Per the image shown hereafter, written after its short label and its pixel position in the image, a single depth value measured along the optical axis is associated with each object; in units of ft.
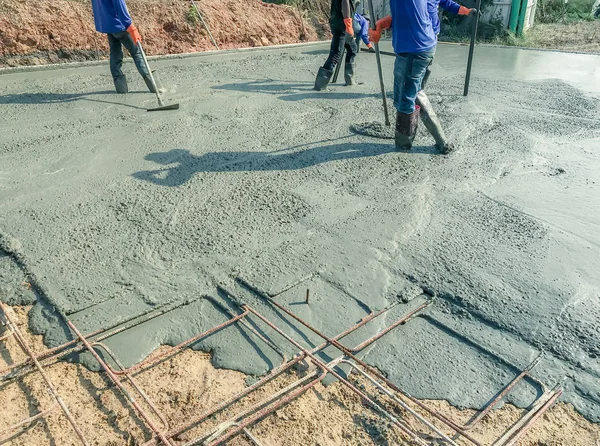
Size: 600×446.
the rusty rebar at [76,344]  7.40
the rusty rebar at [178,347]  7.49
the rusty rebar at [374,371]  6.32
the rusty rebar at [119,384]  6.21
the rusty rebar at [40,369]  6.26
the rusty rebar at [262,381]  6.44
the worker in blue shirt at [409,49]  13.39
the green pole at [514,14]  37.50
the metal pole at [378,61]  15.08
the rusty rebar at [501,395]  6.63
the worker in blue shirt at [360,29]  23.08
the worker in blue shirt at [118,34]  19.43
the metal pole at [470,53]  19.81
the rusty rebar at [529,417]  6.32
